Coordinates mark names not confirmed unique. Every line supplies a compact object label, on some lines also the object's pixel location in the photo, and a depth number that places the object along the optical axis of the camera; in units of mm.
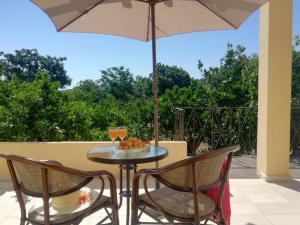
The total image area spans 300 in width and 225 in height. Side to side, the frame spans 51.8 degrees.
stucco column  3928
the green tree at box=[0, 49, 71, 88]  27127
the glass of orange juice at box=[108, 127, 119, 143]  2541
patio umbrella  2473
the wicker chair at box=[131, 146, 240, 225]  1726
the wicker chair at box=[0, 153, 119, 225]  1653
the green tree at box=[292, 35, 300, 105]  6012
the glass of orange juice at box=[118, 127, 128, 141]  2547
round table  2004
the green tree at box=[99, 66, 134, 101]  21912
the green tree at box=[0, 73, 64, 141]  4926
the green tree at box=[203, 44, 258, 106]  7590
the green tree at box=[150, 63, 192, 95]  23672
